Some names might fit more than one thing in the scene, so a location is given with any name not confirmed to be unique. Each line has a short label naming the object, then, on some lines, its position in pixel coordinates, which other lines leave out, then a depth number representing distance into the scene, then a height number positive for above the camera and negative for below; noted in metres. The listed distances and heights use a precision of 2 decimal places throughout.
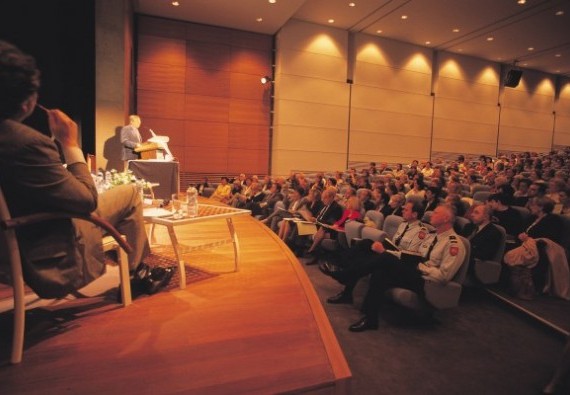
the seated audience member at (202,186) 8.82 -0.56
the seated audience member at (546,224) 3.33 -0.42
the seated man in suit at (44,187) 1.16 -0.11
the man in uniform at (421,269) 2.50 -0.69
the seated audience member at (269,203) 6.06 -0.62
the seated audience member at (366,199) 4.84 -0.39
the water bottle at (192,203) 2.28 -0.26
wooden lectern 4.40 +0.17
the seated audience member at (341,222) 4.07 -0.60
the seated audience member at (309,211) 4.66 -0.56
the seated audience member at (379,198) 5.09 -0.38
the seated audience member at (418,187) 5.84 -0.23
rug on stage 2.23 -0.74
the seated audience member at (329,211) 4.30 -0.50
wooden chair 1.16 -0.32
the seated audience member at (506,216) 3.90 -0.43
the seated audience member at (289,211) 5.12 -0.62
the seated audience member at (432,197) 4.63 -0.31
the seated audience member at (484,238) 3.03 -0.53
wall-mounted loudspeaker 10.91 +3.07
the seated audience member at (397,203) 4.32 -0.37
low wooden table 2.07 -0.34
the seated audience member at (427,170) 9.11 +0.10
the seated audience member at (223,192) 7.94 -0.63
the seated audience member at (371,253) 2.78 -0.65
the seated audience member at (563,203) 4.36 -0.28
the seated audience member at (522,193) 4.90 -0.22
